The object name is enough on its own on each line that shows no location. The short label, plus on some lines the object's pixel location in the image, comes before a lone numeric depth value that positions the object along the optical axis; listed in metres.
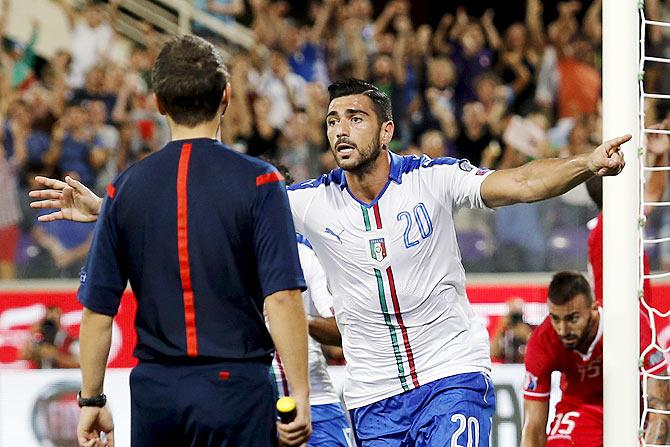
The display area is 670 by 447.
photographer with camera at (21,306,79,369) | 19.48
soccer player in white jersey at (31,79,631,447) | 9.93
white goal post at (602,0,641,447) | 10.51
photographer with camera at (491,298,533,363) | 19.42
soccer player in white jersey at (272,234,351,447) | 11.55
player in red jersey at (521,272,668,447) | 12.27
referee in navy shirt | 7.04
